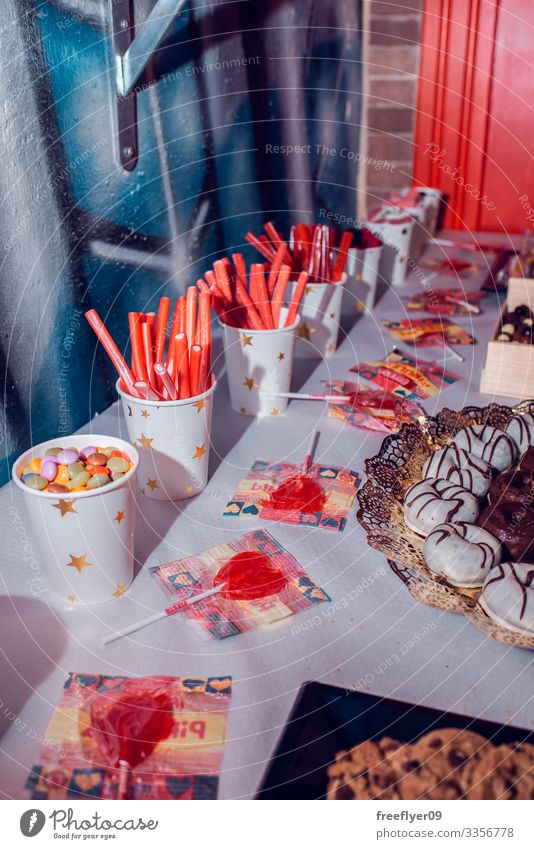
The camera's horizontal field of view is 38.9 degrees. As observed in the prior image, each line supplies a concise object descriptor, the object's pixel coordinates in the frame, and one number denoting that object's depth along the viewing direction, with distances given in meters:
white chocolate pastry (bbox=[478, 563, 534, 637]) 0.69
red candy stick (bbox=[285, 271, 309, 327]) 1.12
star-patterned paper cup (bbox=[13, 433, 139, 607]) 0.71
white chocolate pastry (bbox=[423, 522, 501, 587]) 0.75
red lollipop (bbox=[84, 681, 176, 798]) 0.61
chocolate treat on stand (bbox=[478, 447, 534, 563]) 0.78
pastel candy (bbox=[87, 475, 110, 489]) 0.74
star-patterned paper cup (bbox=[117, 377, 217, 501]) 0.89
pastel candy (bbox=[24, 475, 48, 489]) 0.73
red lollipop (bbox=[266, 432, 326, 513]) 0.93
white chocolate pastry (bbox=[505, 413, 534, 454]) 0.97
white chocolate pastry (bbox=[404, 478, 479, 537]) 0.82
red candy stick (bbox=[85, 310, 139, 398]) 0.90
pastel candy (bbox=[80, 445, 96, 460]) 0.80
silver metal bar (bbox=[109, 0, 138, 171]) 1.07
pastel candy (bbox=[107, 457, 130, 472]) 0.76
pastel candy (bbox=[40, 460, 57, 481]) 0.75
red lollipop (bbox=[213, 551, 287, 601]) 0.78
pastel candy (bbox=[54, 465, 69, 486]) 0.75
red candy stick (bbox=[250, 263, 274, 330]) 1.12
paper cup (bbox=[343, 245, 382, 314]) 1.55
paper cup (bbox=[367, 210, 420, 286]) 1.77
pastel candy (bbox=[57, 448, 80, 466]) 0.77
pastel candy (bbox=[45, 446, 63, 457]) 0.79
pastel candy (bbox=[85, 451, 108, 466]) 0.78
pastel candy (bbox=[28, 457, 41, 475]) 0.76
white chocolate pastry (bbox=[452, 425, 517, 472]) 0.94
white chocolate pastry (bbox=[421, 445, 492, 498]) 0.88
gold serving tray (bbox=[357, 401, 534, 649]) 0.73
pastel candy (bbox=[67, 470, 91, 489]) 0.74
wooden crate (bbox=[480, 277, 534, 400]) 1.24
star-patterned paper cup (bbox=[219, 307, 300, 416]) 1.11
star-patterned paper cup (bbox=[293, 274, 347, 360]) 1.32
